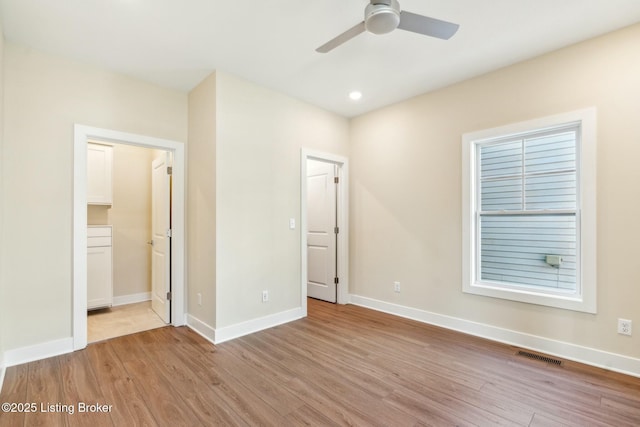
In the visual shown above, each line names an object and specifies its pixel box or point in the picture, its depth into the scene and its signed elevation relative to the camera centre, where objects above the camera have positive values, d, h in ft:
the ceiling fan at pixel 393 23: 6.19 +3.94
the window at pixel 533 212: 8.96 +0.02
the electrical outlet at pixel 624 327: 8.28 -3.04
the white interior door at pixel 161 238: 12.01 -1.03
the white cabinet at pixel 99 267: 12.95 -2.34
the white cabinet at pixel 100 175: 13.38 +1.63
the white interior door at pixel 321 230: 15.21 -0.90
